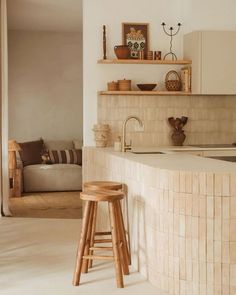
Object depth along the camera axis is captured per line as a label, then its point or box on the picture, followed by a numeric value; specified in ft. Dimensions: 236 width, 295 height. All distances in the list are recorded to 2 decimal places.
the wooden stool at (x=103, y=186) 15.34
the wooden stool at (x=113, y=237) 13.94
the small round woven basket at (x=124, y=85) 21.22
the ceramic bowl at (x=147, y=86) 21.34
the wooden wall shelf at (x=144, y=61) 21.02
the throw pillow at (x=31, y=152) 31.73
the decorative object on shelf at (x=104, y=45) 21.30
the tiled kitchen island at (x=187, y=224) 12.33
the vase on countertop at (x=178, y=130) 21.77
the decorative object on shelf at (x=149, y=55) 21.52
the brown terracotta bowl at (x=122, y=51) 21.01
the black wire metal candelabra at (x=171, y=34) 22.17
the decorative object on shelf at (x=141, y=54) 21.41
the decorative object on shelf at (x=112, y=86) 21.27
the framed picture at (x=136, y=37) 21.75
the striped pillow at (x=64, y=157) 32.24
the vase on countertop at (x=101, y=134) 21.06
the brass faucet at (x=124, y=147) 18.65
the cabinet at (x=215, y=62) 20.92
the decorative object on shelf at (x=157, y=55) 21.56
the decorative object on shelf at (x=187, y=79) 21.47
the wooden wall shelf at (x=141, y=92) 21.08
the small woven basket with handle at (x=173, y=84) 21.54
